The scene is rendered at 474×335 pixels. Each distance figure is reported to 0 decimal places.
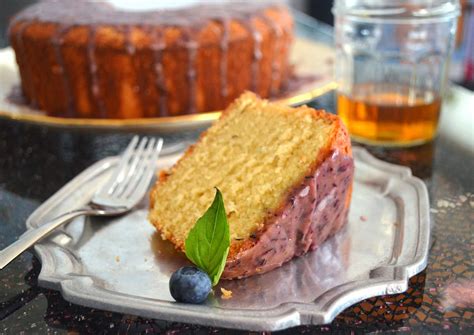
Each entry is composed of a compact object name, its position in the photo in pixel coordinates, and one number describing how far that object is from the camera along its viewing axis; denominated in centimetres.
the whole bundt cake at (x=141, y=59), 62
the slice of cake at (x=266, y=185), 39
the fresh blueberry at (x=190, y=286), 36
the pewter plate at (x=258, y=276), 35
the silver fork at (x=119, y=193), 40
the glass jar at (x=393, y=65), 55
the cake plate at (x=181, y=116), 60
